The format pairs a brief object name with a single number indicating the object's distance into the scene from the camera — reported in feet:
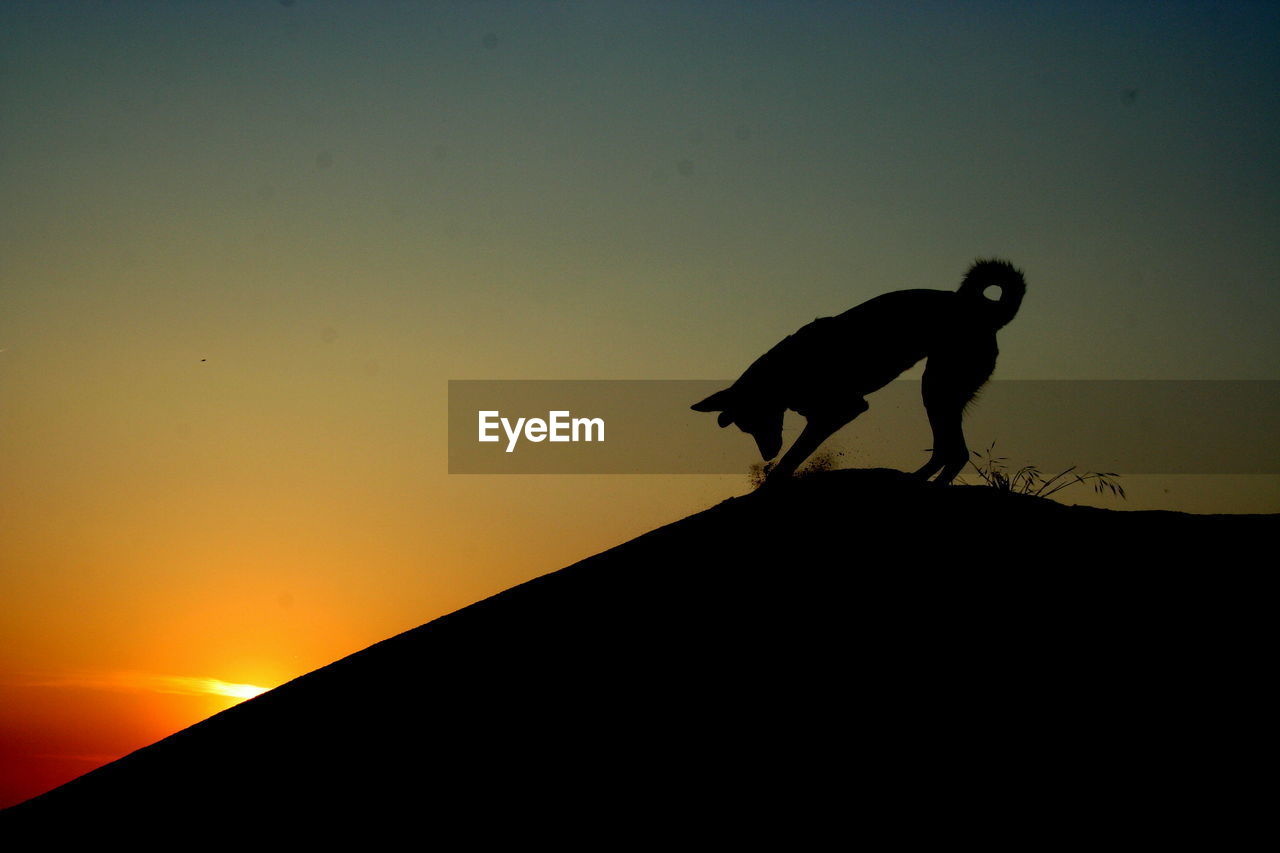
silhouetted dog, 31.99
